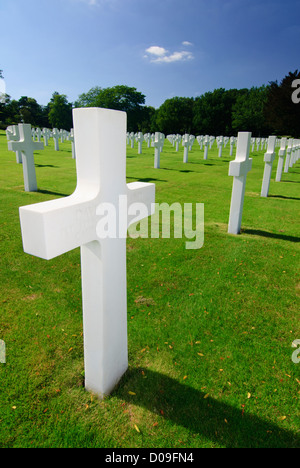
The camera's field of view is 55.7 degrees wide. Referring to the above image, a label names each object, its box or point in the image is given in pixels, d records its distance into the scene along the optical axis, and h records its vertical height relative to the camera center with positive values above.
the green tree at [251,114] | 62.12 +6.18
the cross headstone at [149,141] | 32.24 -0.03
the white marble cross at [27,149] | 9.30 -0.36
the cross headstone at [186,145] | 17.20 -0.20
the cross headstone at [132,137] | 30.55 +0.30
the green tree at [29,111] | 66.00 +6.41
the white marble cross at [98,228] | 1.56 -0.52
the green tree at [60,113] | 63.09 +5.46
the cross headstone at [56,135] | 24.00 +0.24
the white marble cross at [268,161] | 9.00 -0.53
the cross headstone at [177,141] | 28.28 +0.03
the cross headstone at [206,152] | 21.62 -0.77
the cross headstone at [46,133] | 26.95 +0.49
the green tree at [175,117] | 74.44 +6.02
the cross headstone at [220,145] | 24.18 -0.21
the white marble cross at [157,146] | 15.90 -0.27
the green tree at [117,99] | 68.56 +9.48
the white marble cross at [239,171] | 5.84 -0.56
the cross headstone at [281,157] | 12.34 -0.56
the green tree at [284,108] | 41.47 +5.10
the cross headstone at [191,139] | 19.29 +0.18
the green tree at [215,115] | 70.81 +6.57
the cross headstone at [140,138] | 23.39 +0.20
